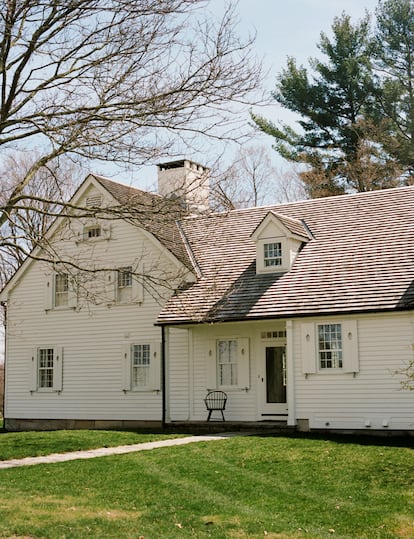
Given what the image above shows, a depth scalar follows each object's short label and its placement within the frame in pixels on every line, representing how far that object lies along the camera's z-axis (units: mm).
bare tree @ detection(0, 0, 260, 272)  12344
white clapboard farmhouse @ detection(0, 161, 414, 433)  18703
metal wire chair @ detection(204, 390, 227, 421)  21297
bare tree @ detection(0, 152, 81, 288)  13586
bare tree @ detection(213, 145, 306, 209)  13508
